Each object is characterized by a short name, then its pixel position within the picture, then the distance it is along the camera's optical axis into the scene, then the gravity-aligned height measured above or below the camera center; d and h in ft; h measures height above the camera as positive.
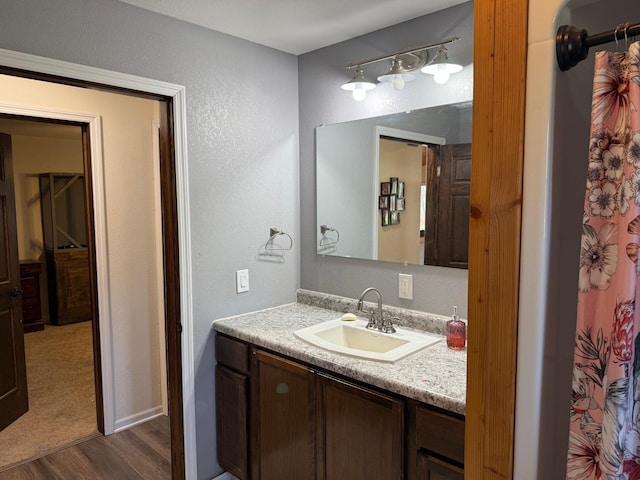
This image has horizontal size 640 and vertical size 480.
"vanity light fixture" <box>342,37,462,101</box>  6.30 +2.06
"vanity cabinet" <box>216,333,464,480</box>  4.83 -2.79
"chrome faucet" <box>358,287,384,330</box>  6.93 -1.77
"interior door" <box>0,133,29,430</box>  9.32 -2.01
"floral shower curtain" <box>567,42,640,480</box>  2.71 -0.54
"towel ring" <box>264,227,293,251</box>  8.37 -0.54
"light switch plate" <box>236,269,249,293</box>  7.91 -1.30
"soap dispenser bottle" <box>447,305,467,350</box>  6.06 -1.73
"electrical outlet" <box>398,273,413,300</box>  7.11 -1.27
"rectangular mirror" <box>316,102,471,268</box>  6.46 +0.31
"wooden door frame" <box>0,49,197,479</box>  6.92 -0.85
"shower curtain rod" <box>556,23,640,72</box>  2.79 +1.01
